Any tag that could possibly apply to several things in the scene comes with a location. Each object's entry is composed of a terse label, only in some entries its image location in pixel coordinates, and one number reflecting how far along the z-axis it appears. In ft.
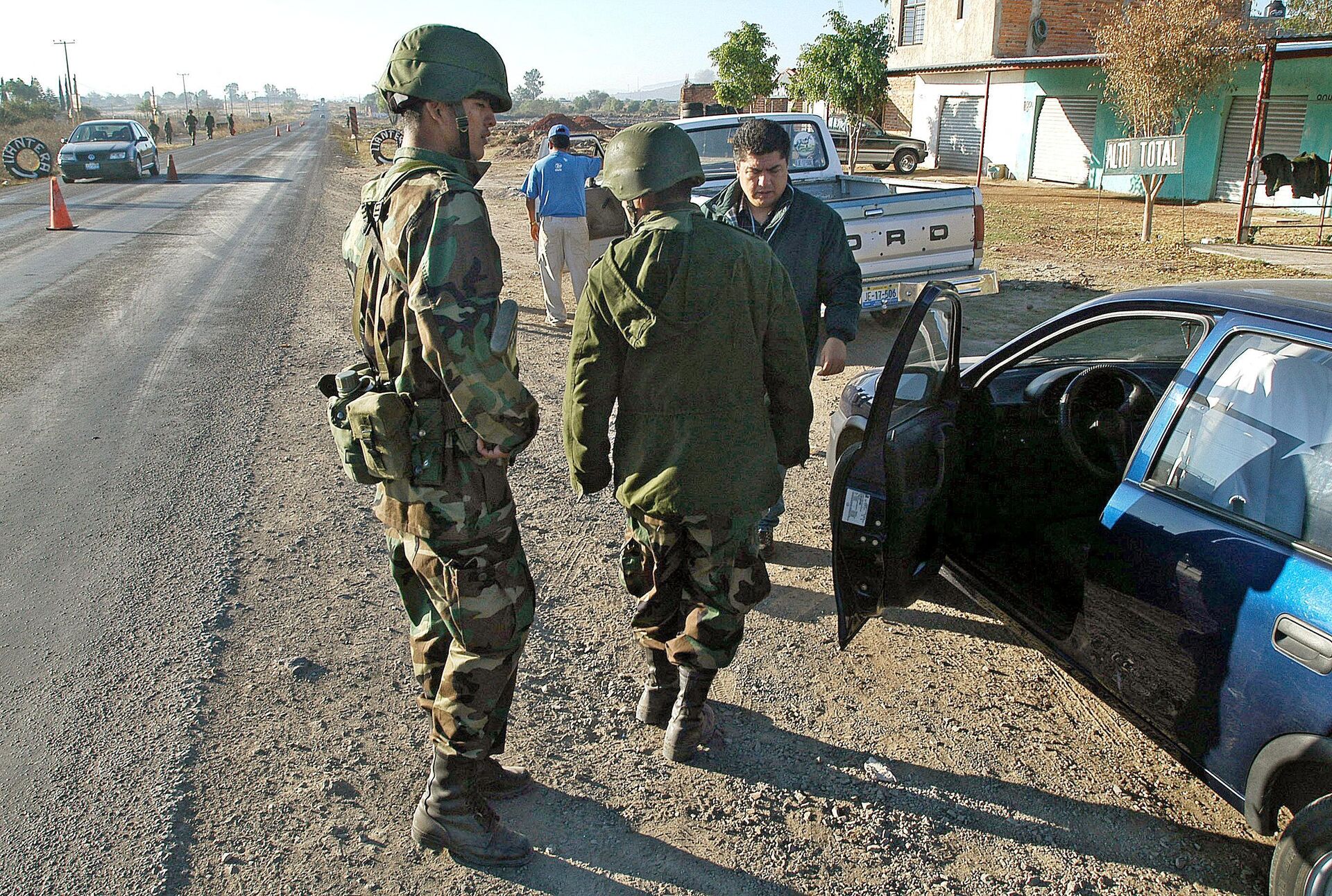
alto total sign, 40.45
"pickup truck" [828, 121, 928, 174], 89.20
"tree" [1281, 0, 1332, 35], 58.13
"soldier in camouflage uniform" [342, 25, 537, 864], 7.18
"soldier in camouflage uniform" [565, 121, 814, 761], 8.36
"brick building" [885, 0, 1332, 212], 59.67
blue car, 7.12
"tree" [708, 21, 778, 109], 103.71
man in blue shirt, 27.25
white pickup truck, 24.71
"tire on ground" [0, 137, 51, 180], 81.24
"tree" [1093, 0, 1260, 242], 45.52
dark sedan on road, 73.92
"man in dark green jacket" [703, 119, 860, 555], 11.84
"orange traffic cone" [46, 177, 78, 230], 47.96
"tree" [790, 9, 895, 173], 89.40
